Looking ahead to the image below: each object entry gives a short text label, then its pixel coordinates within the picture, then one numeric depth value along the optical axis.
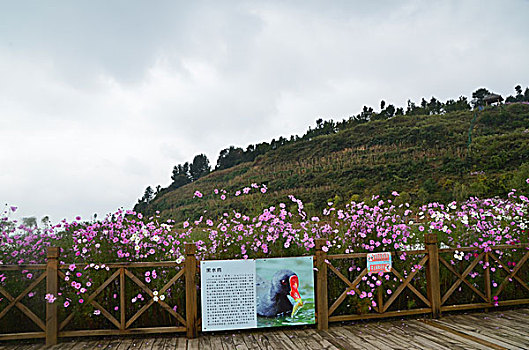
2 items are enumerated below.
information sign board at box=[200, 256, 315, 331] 5.25
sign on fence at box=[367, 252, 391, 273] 5.63
